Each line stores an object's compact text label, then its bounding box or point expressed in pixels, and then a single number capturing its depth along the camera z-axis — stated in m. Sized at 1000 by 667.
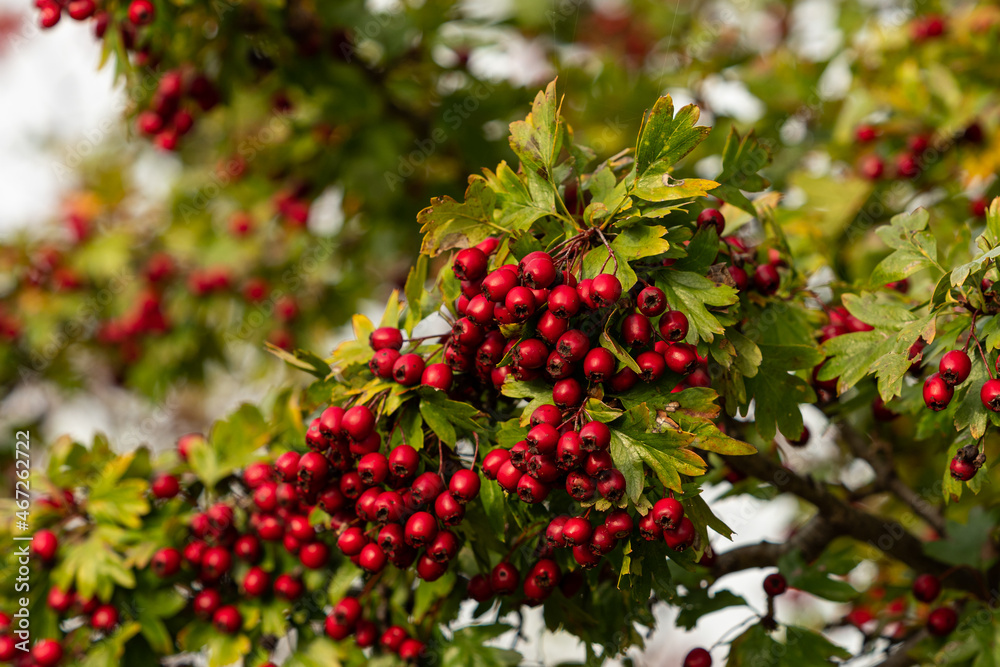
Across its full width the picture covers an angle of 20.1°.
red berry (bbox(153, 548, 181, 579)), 0.98
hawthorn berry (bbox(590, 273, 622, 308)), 0.85
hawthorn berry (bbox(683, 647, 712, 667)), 0.97
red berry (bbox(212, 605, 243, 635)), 0.98
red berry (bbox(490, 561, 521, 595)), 0.91
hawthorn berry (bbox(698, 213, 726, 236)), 0.89
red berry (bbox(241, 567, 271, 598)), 0.98
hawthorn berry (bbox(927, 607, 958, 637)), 1.00
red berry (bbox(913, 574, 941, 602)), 1.00
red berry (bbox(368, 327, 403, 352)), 0.91
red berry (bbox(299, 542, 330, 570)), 0.97
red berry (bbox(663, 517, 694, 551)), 0.86
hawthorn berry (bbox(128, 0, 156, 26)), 1.04
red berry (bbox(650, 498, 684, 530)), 0.85
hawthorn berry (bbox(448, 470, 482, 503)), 0.88
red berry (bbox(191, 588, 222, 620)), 0.99
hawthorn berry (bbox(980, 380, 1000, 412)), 0.86
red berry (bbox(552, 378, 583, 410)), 0.87
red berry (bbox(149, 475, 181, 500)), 1.01
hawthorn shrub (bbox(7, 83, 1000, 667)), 0.87
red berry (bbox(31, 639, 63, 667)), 0.98
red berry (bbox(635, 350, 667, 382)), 0.87
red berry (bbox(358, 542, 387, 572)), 0.90
